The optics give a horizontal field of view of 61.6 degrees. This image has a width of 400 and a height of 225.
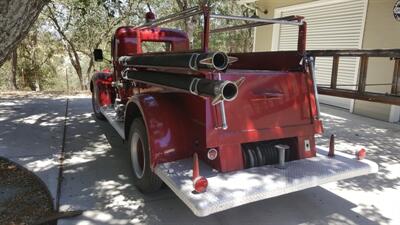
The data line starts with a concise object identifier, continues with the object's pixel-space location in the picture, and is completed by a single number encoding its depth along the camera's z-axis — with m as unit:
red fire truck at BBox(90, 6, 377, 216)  2.65
